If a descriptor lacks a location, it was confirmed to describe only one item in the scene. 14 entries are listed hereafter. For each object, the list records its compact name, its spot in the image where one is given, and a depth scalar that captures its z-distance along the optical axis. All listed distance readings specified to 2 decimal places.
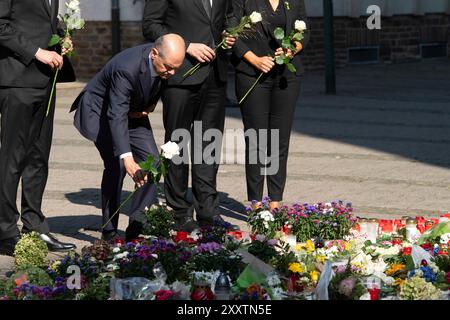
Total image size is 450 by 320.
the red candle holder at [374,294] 6.68
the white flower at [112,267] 7.46
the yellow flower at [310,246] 8.40
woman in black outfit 10.32
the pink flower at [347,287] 6.69
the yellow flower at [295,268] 7.41
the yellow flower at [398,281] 7.13
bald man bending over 8.35
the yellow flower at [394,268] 7.62
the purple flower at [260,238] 8.14
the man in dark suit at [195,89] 9.83
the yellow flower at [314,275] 7.33
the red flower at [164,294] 6.47
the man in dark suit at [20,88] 9.29
